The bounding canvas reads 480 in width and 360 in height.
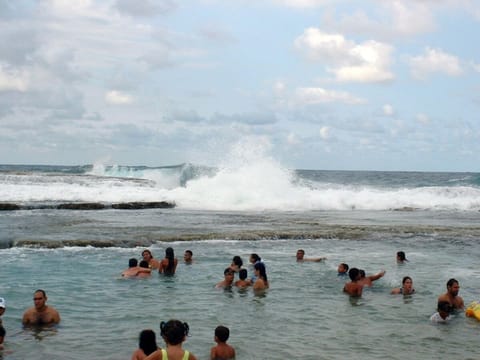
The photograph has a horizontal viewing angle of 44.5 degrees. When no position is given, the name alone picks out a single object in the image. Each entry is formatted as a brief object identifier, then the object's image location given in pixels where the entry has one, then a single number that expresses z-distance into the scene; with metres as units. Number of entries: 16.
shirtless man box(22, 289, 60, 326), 11.31
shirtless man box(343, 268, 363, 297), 14.48
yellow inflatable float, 12.53
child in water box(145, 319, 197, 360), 6.16
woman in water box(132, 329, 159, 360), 8.57
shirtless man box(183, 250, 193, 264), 18.34
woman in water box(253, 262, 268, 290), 14.94
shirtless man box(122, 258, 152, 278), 15.97
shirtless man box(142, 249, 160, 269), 16.92
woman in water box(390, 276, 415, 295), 14.62
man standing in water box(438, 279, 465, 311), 12.98
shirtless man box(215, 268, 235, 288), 14.91
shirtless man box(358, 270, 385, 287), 15.29
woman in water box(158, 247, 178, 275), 16.61
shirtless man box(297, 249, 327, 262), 18.88
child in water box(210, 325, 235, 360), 9.65
